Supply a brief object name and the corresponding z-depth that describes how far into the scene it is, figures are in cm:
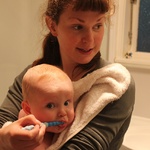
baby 73
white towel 76
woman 69
